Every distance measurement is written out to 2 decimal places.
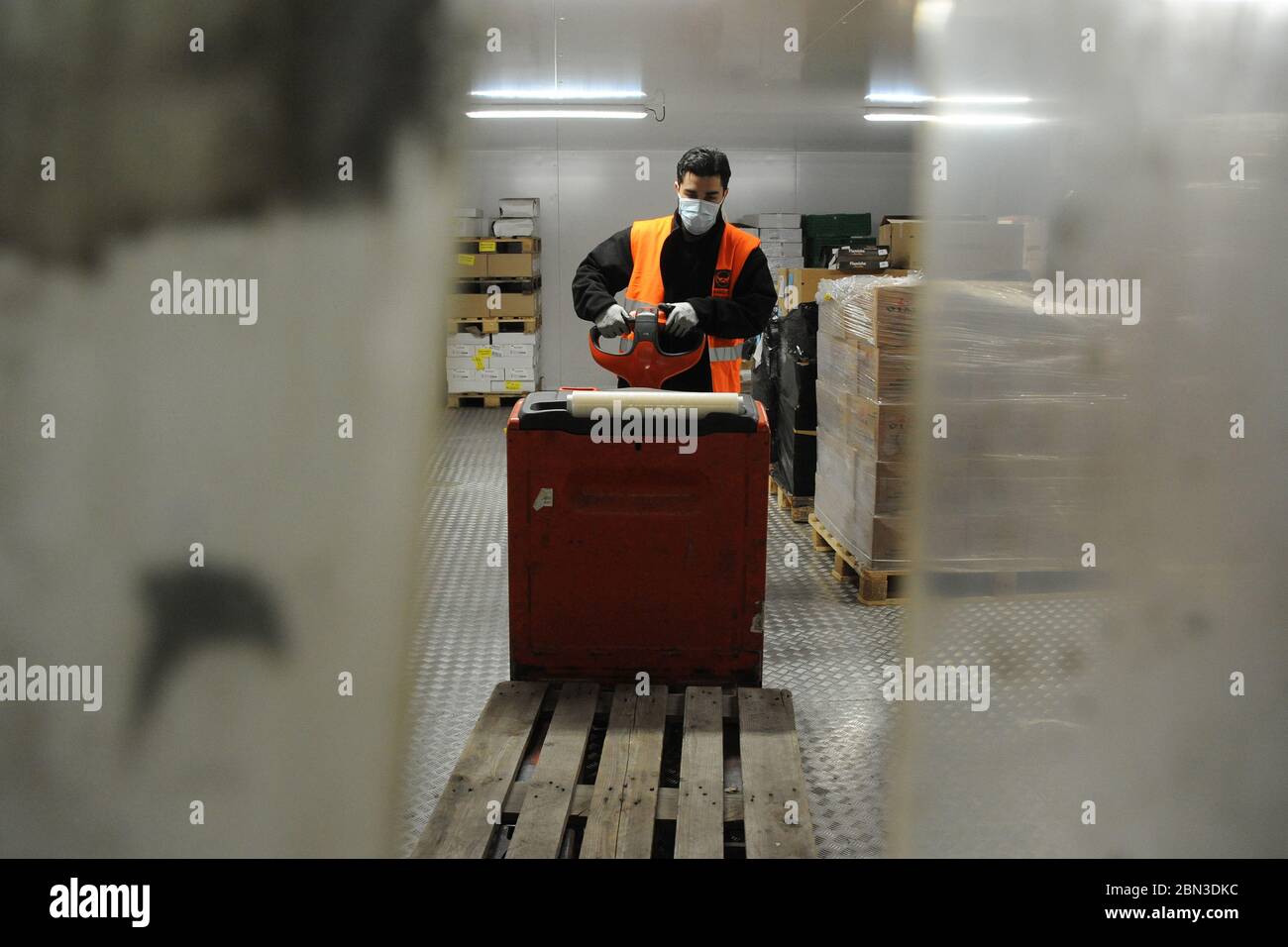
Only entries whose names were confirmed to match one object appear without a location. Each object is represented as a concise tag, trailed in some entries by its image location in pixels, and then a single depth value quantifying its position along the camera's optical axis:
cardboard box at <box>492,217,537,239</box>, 9.26
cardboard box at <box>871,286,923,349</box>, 3.68
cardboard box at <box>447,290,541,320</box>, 9.21
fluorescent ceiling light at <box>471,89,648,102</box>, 6.86
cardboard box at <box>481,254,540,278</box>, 9.25
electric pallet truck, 2.31
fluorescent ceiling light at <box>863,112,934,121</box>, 8.59
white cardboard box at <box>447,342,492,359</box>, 9.26
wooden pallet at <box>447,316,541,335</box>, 9.22
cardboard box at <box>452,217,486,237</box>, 9.74
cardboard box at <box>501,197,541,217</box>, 9.52
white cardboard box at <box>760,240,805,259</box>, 10.38
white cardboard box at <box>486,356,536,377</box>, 9.27
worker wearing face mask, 3.13
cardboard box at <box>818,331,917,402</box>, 3.73
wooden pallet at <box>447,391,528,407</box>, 9.34
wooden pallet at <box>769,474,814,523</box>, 5.28
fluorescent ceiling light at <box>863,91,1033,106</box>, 7.57
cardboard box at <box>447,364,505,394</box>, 9.33
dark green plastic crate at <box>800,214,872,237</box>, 10.33
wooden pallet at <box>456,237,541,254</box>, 9.11
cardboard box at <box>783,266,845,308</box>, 5.14
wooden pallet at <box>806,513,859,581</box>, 4.16
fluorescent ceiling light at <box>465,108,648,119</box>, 7.19
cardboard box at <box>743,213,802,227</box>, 10.41
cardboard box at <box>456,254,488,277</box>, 9.16
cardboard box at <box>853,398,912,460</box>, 3.73
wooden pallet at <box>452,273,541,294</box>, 9.33
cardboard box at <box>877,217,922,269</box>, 5.25
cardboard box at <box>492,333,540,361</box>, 9.25
